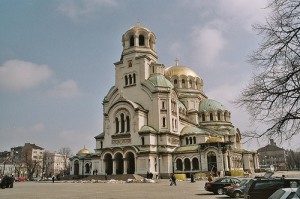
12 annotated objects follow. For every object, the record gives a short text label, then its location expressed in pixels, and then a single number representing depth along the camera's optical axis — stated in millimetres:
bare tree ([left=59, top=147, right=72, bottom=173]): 110694
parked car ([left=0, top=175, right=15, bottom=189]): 33250
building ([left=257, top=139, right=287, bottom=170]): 141688
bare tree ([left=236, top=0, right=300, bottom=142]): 10820
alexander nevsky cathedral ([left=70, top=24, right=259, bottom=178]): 53781
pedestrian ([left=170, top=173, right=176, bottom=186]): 34109
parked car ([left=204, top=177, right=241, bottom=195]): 23295
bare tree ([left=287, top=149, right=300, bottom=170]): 129262
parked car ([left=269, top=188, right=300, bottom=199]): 9508
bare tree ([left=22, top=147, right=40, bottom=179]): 84888
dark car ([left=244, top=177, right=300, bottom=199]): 13898
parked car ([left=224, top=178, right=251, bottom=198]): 19622
